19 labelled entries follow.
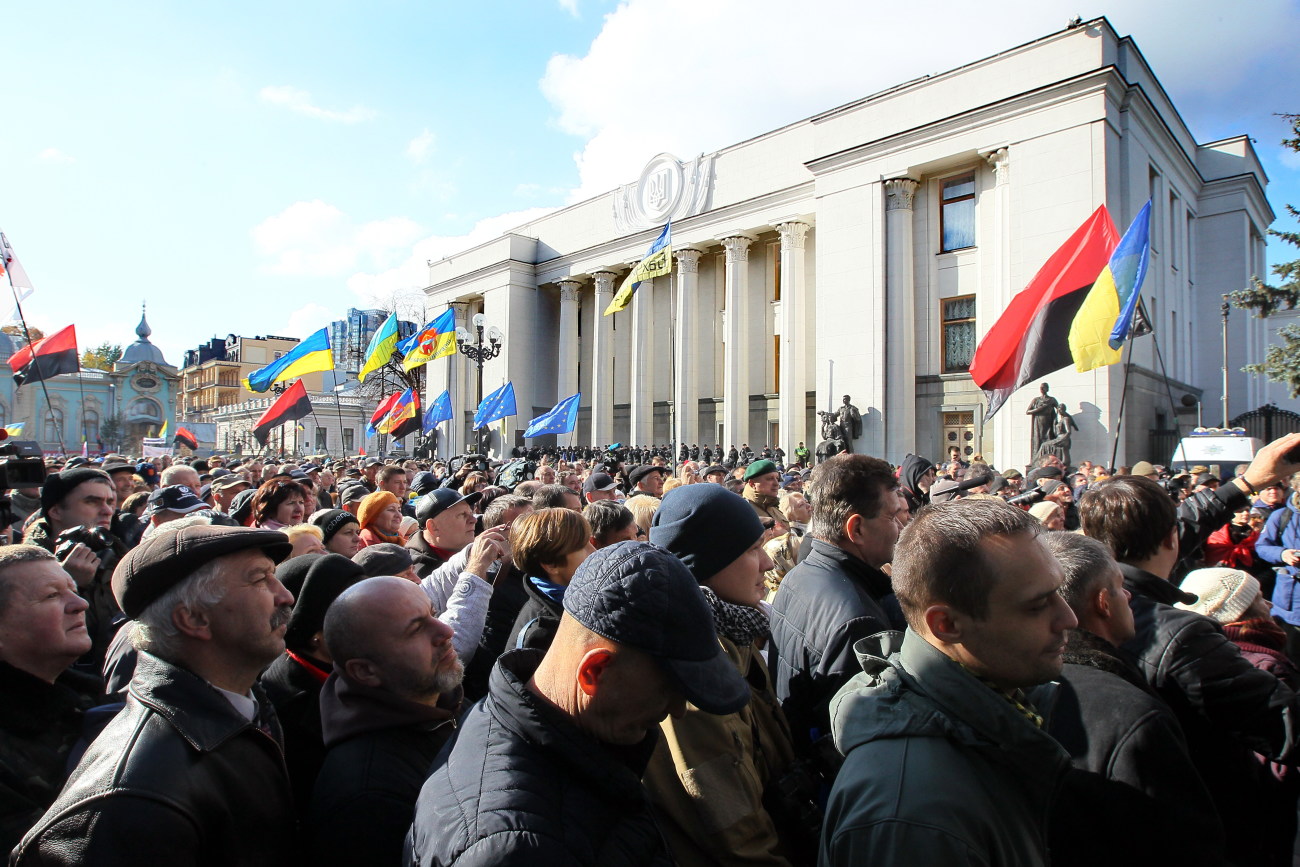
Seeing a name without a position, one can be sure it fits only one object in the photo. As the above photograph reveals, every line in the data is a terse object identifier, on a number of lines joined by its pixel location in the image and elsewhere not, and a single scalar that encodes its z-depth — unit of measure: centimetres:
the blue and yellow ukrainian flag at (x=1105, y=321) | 859
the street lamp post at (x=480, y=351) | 2553
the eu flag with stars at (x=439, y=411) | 1922
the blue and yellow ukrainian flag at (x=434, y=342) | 1900
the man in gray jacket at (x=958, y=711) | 148
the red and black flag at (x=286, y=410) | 1529
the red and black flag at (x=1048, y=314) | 894
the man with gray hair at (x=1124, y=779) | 179
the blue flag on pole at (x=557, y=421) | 1625
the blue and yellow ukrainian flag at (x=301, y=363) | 1622
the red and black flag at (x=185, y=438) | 2345
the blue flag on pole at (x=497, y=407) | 1773
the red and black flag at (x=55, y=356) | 1288
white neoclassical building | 2094
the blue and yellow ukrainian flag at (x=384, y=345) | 1888
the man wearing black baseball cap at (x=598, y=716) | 138
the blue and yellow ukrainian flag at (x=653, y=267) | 1595
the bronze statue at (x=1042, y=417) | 1941
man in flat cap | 150
